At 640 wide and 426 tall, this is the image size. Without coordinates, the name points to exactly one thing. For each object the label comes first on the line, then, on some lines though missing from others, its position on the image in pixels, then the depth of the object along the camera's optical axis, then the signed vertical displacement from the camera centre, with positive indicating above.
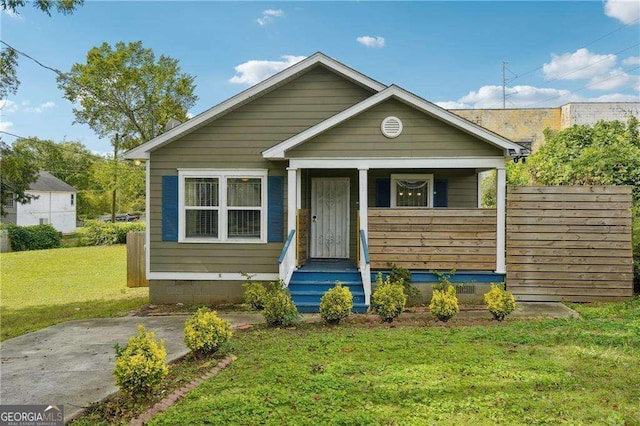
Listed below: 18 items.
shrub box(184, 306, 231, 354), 5.13 -1.47
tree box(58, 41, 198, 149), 30.67 +9.09
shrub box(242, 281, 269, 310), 8.14 -1.58
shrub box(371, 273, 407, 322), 6.90 -1.46
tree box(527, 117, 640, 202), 11.99 +1.77
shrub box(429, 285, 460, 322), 6.79 -1.49
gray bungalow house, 8.34 +0.50
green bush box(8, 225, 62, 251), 24.59 -1.47
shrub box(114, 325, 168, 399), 3.88 -1.44
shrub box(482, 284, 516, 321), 6.88 -1.47
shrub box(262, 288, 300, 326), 6.81 -1.59
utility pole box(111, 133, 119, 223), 30.64 +3.41
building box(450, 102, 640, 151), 27.91 +6.36
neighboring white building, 34.94 +0.46
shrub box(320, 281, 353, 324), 6.79 -1.49
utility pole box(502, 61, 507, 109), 32.88 +10.01
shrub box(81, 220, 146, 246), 26.52 -1.27
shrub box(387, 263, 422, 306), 8.27 -1.39
